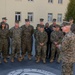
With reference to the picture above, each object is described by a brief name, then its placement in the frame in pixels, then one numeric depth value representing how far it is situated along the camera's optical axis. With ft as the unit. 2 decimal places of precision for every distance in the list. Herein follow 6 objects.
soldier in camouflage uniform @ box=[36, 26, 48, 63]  13.74
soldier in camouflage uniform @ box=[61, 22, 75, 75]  8.52
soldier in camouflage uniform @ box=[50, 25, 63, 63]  13.74
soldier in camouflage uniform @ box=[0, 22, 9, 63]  13.29
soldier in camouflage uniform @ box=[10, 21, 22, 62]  13.49
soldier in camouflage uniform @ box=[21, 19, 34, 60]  14.03
